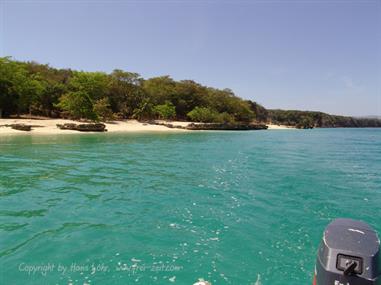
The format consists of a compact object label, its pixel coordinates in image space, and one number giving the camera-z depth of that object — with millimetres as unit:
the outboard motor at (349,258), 3256
